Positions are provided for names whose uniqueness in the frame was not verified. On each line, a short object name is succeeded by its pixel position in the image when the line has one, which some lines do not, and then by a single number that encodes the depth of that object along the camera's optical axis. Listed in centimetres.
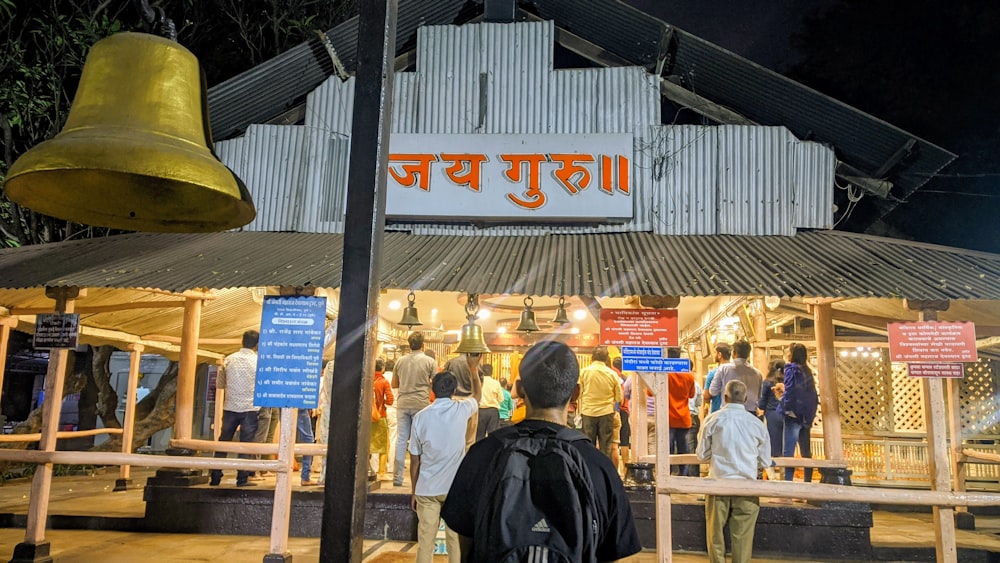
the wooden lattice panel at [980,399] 1288
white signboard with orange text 841
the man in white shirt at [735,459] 636
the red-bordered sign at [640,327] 702
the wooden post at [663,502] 648
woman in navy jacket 887
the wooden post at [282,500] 667
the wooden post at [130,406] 1096
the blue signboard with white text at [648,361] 686
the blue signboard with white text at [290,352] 688
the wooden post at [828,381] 850
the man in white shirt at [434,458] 589
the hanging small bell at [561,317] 997
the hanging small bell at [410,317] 909
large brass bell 263
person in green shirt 1083
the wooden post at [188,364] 906
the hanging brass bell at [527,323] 927
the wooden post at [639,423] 875
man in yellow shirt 953
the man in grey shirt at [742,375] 858
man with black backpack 224
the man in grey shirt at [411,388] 857
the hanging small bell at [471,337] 851
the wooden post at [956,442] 880
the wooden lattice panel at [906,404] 1312
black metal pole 248
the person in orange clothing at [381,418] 980
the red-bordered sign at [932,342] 667
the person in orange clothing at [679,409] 932
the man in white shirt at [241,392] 860
